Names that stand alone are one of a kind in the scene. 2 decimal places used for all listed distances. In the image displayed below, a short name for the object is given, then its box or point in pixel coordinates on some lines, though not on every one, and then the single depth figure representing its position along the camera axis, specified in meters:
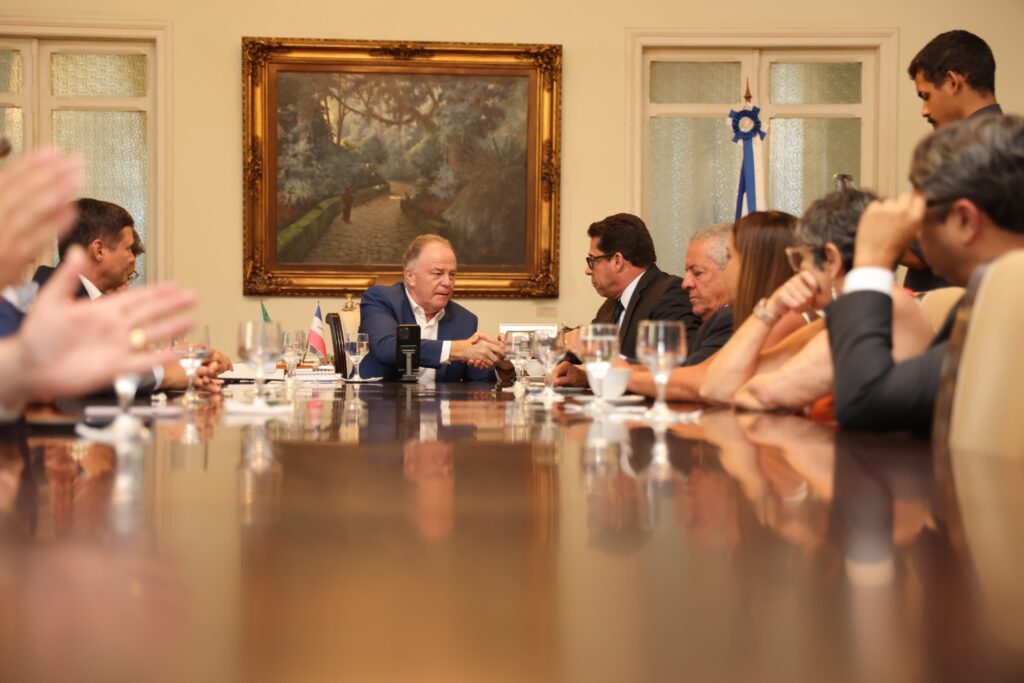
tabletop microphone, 5.08
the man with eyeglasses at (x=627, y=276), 5.38
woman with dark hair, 3.38
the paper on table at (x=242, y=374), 4.82
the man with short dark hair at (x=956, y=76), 4.41
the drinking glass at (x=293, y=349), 3.88
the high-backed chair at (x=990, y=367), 1.71
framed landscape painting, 7.56
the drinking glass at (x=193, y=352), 3.00
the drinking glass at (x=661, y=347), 2.30
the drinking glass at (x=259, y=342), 2.48
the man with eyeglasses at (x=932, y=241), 1.99
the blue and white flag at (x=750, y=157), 6.95
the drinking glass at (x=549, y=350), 3.22
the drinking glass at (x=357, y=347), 4.58
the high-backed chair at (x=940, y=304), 2.62
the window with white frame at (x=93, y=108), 7.59
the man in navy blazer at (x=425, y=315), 5.43
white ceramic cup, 2.80
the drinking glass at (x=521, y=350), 3.70
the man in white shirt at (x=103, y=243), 4.61
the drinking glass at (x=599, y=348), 2.59
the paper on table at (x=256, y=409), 2.49
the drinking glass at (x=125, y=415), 1.92
